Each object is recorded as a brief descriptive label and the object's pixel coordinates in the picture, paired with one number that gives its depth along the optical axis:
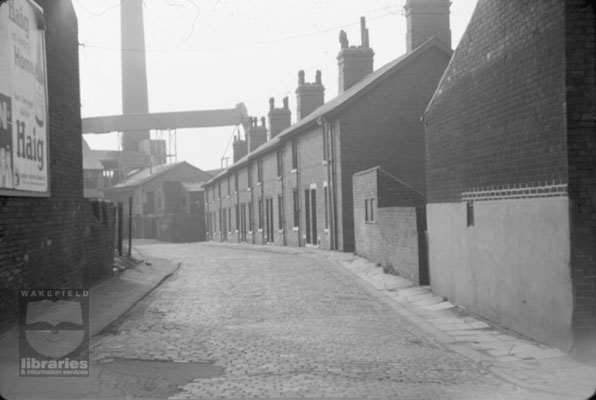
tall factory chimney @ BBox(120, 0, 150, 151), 62.78
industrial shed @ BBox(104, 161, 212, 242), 64.31
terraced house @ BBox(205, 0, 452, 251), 26.28
